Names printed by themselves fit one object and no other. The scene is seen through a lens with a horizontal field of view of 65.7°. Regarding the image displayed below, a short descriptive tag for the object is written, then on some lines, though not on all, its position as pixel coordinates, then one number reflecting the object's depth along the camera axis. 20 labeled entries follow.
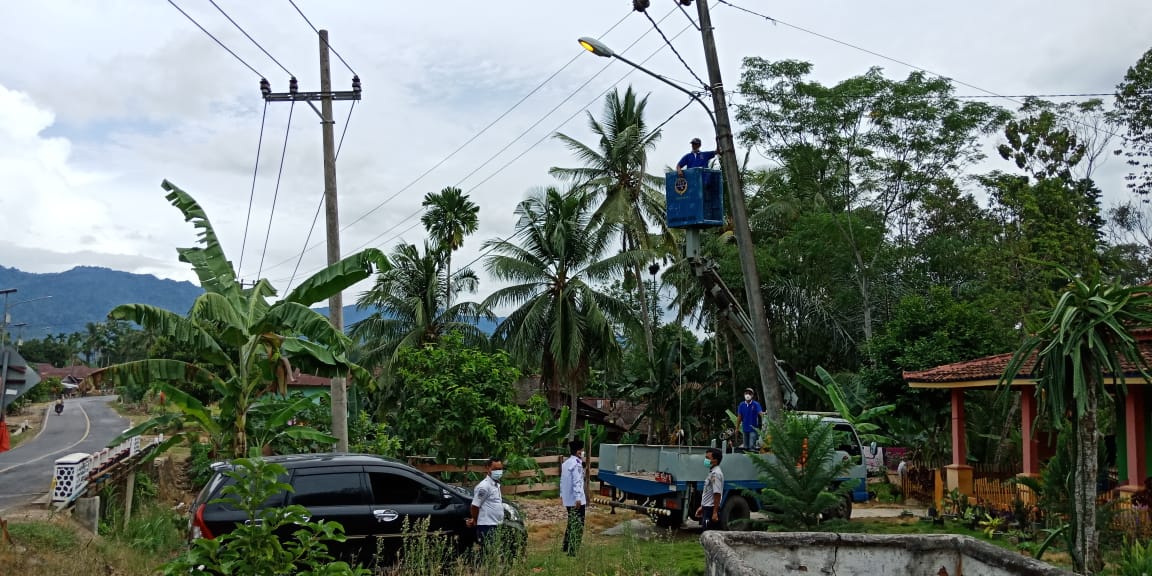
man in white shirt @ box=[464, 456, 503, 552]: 10.29
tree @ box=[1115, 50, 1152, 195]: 30.78
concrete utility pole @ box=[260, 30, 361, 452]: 14.63
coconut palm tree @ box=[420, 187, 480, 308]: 29.33
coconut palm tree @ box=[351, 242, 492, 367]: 28.61
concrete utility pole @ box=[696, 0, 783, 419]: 13.51
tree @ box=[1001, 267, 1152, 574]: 8.60
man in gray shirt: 12.45
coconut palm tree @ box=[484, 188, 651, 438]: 27.42
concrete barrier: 6.96
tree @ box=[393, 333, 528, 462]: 17.86
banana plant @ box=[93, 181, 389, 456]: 13.13
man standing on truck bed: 15.67
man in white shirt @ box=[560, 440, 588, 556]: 11.77
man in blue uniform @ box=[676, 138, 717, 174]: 13.65
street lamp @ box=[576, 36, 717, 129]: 12.44
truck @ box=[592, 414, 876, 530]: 13.32
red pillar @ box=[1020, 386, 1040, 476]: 15.96
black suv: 9.85
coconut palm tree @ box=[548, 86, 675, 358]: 31.08
